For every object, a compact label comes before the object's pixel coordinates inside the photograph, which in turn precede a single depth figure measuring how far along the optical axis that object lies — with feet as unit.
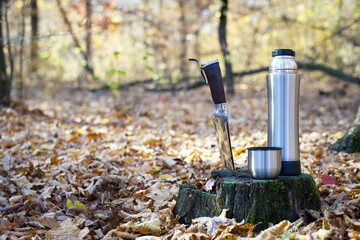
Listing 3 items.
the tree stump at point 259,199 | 7.76
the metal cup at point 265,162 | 7.79
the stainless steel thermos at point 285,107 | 8.27
